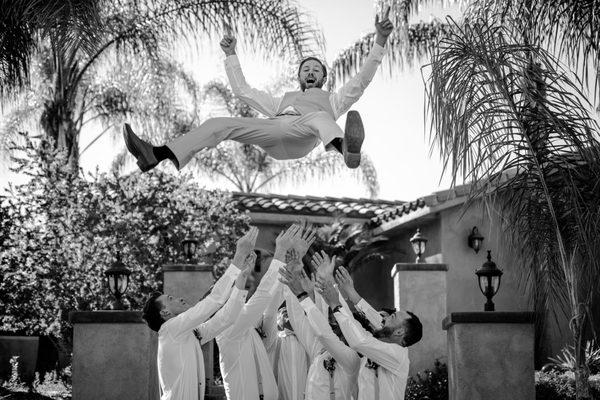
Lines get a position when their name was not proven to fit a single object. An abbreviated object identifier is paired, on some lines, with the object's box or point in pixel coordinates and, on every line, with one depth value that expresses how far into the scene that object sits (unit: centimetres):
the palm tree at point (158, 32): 1305
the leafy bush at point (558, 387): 1205
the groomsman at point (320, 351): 802
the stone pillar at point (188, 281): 1212
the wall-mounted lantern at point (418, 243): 1498
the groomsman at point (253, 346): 865
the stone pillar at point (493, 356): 996
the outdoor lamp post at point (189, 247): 1330
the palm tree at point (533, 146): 941
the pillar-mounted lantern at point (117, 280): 1177
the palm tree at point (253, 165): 2792
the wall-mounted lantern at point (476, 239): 1761
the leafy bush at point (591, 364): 1270
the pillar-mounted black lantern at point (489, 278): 1166
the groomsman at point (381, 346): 788
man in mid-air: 806
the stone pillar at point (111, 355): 1064
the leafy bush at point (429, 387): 1244
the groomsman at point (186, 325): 845
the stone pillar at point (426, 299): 1344
